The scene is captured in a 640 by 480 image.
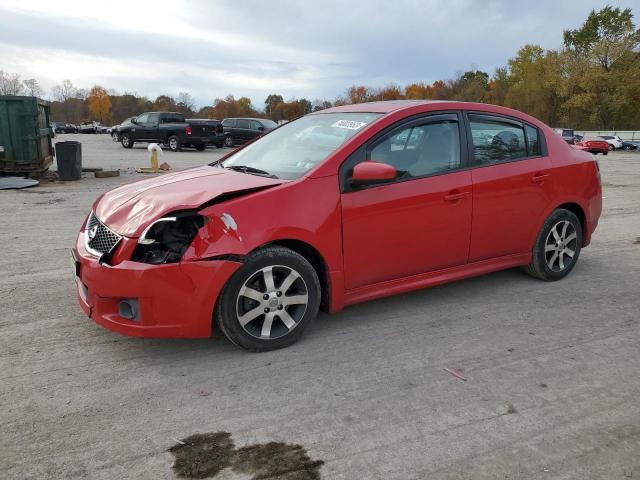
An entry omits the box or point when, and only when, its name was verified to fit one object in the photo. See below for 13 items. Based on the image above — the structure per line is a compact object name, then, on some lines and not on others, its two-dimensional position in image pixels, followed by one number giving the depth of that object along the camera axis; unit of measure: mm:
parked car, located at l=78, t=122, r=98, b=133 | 77775
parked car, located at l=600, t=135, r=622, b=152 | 47406
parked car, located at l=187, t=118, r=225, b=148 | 25406
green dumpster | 12344
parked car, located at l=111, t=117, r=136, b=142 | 30725
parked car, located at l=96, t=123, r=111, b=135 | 79875
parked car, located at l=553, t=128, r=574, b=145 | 47469
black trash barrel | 13125
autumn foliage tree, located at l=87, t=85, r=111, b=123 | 128575
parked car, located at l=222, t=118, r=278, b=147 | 28266
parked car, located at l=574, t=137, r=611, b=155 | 37719
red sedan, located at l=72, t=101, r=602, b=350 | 3359
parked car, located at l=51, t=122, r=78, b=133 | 80862
